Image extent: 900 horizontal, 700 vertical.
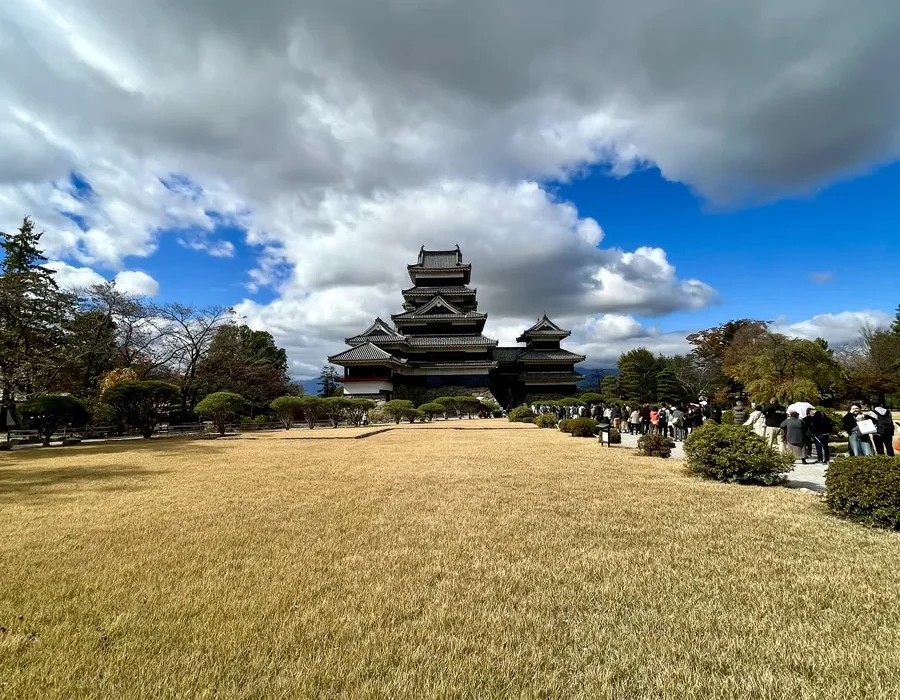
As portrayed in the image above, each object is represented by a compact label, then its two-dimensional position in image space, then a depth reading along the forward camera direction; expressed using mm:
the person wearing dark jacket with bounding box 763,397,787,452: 11711
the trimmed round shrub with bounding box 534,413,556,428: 23769
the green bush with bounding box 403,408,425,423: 30464
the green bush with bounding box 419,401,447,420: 31609
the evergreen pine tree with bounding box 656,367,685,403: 53750
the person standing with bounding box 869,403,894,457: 9242
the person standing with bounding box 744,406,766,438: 13375
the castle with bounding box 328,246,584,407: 37906
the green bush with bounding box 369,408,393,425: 30109
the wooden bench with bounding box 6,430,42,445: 17781
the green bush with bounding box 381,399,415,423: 30203
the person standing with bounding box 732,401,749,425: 16938
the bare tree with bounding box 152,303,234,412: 28859
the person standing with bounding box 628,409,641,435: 19922
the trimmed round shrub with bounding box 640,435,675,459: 12029
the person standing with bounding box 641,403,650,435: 19328
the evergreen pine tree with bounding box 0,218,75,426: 17922
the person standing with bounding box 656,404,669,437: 17641
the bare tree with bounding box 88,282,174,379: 27266
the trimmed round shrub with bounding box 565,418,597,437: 18156
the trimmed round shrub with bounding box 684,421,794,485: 8305
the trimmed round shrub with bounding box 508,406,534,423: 29206
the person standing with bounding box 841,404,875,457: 9625
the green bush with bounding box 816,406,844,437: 13688
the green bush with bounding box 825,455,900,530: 5586
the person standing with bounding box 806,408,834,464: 10883
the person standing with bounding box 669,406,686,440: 16234
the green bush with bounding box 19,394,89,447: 17891
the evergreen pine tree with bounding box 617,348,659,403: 57344
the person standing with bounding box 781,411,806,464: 10797
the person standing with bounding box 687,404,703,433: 15977
